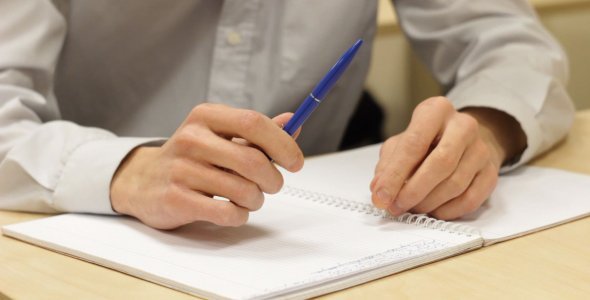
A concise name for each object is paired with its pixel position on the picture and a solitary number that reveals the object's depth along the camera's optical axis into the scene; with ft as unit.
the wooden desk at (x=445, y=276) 3.09
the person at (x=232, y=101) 3.41
